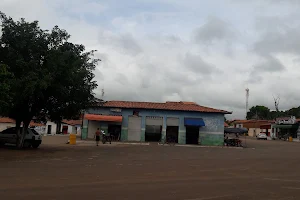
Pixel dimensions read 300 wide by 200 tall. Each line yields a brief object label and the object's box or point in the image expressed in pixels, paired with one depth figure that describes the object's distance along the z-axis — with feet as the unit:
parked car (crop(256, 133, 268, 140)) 250.59
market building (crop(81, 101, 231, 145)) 152.15
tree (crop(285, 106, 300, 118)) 391.14
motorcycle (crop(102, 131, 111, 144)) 129.29
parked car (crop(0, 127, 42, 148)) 93.20
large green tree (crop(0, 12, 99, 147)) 75.25
